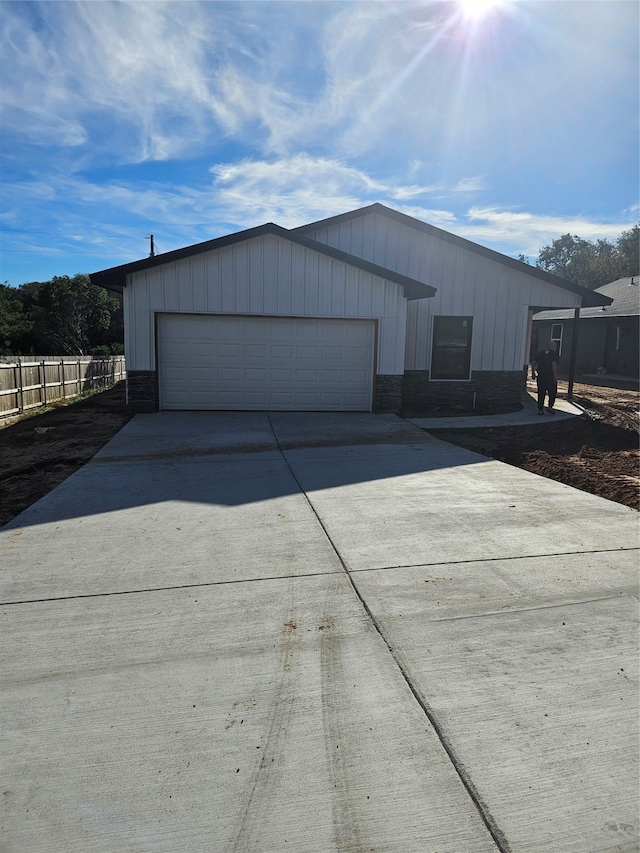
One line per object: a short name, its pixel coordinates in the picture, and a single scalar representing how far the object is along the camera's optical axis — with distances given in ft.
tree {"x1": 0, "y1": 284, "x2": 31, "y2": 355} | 107.04
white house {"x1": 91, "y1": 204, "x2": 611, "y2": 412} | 39.73
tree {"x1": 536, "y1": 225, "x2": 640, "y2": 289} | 173.68
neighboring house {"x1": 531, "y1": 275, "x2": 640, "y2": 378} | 76.02
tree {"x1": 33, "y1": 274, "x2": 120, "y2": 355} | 105.19
